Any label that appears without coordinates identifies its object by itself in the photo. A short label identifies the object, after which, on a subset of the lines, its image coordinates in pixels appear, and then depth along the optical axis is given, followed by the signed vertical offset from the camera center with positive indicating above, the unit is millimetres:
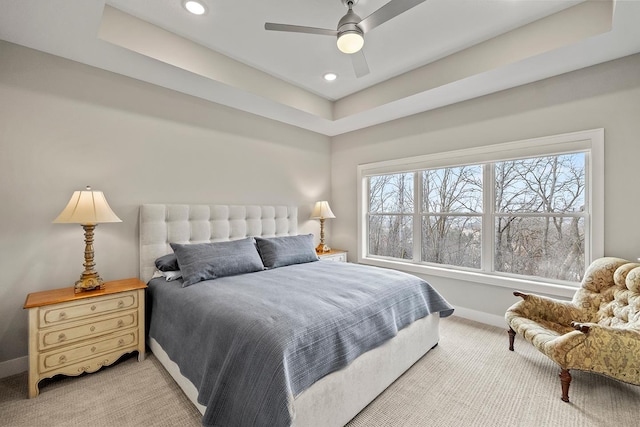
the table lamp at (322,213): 4398 +22
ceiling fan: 1858 +1308
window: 2811 +71
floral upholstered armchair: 1835 -849
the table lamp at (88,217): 2197 -24
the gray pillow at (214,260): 2559 -451
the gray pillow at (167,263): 2744 -487
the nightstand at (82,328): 2016 -910
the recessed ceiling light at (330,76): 3320 +1669
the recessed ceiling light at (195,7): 2193 +1674
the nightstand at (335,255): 4288 -644
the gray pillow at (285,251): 3221 -440
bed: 1438 -786
